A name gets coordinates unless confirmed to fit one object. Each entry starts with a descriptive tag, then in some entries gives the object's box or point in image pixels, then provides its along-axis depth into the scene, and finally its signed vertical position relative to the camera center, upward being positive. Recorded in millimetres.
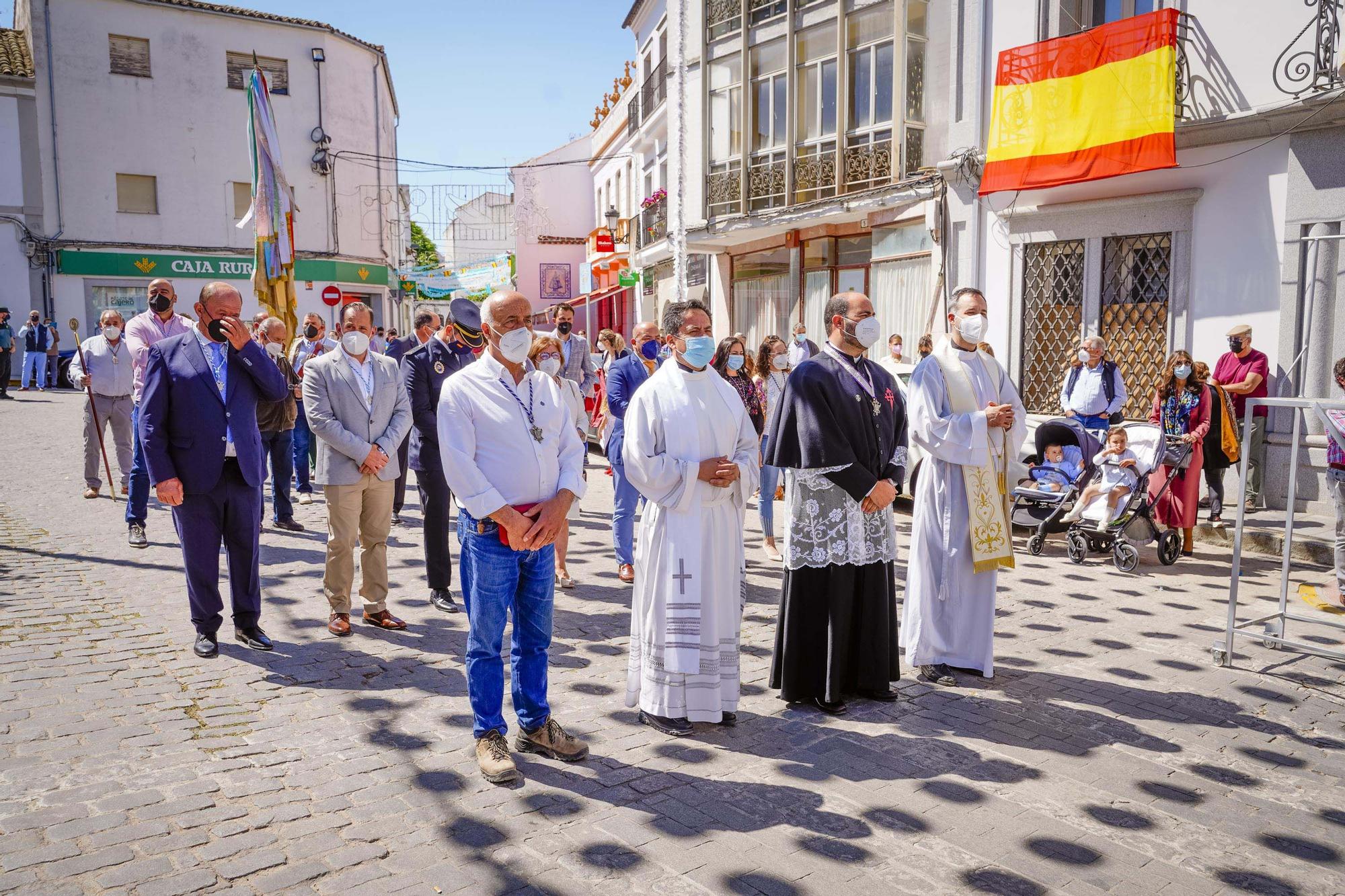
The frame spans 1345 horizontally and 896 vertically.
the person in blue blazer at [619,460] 7688 -671
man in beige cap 10445 -137
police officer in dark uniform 6895 -437
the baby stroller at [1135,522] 8836 -1408
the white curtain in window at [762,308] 21406 +1393
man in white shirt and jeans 4164 -542
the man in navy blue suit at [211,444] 5773 -427
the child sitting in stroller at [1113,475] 8891 -985
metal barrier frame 5598 -1496
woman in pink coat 9266 -612
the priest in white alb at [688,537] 4789 -824
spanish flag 11516 +3267
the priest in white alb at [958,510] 5660 -827
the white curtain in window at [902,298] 16594 +1235
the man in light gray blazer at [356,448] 6246 -489
